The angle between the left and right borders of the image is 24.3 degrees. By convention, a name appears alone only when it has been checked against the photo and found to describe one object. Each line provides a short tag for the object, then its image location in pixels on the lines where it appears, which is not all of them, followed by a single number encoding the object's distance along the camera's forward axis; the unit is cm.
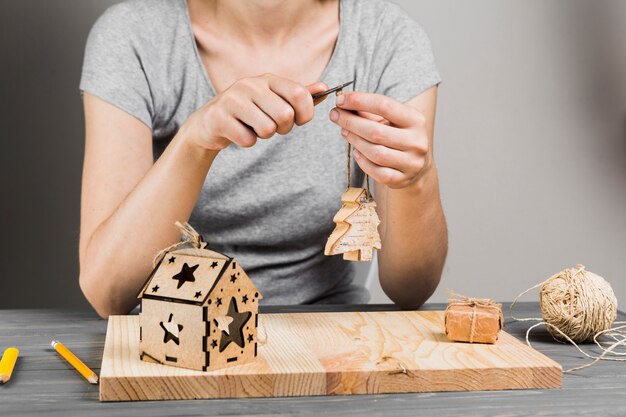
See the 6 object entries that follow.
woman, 144
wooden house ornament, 118
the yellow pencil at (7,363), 118
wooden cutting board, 116
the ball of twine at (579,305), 131
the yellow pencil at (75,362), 119
